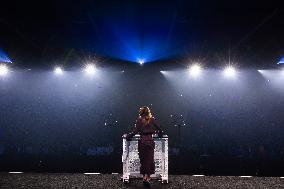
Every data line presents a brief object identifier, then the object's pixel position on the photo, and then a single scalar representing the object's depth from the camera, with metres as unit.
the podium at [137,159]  7.07
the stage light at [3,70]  10.28
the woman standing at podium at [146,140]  6.73
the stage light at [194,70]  10.30
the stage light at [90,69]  10.33
